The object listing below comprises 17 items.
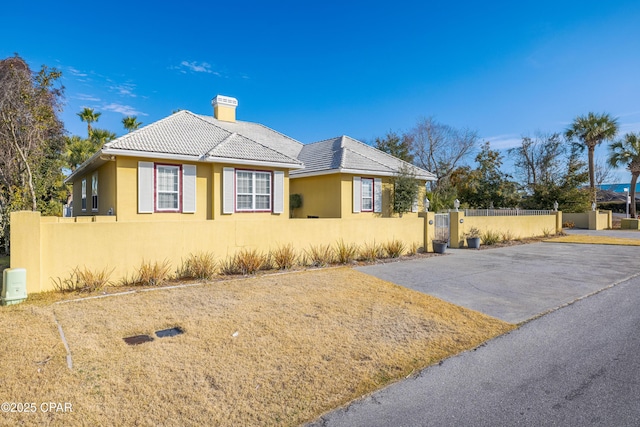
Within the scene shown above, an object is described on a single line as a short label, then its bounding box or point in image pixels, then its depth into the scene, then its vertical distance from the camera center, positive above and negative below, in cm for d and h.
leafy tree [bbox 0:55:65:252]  1163 +324
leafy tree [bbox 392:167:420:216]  1850 +120
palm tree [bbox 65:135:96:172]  2516 +473
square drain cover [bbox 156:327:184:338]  527 -184
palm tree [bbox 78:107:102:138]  3056 +880
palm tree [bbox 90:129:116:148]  2721 +624
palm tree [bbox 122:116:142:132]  3083 +818
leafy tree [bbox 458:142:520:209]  2700 +217
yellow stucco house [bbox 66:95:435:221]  1247 +164
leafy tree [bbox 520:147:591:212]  2873 +166
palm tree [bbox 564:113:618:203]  3066 +740
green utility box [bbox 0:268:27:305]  660 -138
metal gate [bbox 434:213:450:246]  1603 -65
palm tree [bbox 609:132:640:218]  3056 +512
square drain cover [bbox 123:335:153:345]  498 -183
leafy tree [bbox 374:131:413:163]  3597 +728
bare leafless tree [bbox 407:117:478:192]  3697 +748
